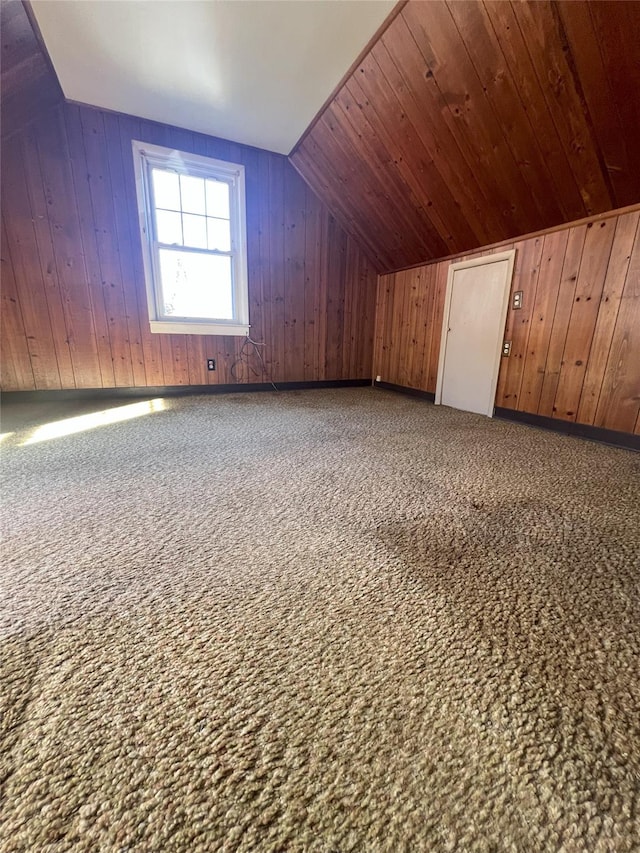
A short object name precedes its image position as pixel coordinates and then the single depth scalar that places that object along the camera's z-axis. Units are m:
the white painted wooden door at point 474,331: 3.07
